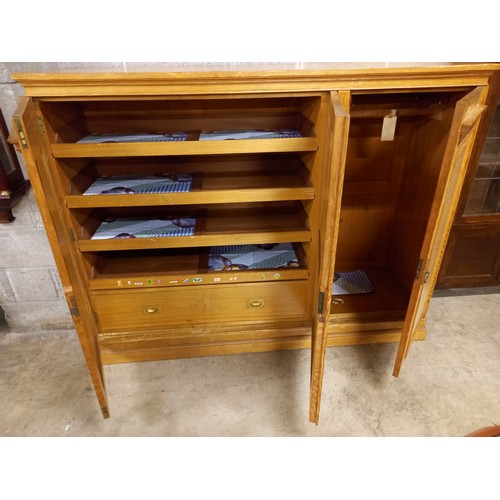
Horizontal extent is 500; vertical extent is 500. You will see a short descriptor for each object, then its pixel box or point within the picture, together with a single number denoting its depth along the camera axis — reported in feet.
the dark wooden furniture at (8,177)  5.44
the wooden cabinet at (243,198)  3.99
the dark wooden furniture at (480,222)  6.29
